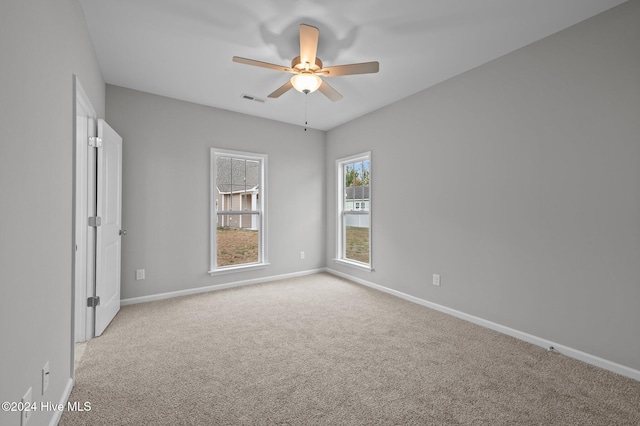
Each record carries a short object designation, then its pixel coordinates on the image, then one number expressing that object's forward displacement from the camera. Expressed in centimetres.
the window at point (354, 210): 466
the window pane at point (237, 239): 441
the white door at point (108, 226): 271
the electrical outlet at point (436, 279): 341
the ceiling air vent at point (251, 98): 376
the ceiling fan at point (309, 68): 213
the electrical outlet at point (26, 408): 120
